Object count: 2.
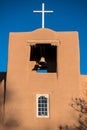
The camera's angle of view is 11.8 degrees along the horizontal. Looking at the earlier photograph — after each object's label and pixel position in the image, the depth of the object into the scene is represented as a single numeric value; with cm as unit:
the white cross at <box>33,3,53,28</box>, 2558
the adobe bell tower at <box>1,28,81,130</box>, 2295
